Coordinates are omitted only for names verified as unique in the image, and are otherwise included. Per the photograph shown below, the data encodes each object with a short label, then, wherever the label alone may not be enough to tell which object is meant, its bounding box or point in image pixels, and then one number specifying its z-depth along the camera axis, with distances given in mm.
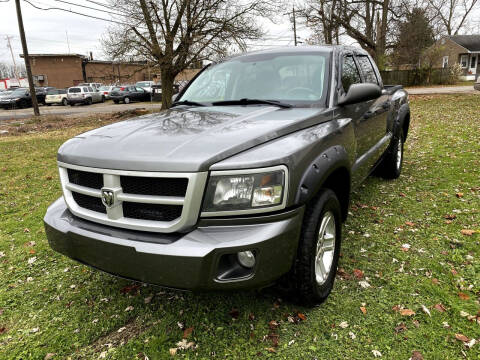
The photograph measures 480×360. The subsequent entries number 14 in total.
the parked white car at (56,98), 31016
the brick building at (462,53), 40844
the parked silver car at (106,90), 32788
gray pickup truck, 1870
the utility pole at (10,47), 70150
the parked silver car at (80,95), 29938
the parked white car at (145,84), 31058
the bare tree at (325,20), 25812
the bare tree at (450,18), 42906
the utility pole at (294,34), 33156
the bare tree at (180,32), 14789
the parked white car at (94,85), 32566
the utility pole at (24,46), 17734
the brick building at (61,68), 45750
